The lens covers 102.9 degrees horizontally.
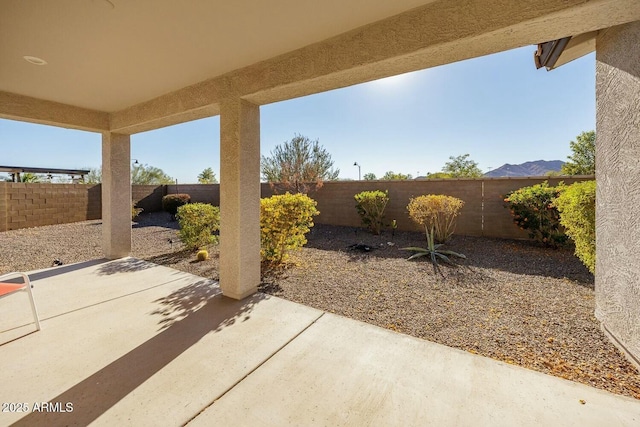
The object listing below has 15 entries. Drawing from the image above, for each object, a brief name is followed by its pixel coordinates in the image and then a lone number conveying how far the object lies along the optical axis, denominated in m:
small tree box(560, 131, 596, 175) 20.34
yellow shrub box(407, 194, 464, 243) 6.53
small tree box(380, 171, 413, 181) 22.68
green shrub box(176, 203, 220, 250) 6.08
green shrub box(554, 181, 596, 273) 3.25
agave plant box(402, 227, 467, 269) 5.34
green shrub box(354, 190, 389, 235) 8.22
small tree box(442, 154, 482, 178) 29.48
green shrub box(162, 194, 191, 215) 12.74
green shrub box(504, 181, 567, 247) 5.70
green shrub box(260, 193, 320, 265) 4.93
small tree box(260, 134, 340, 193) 16.33
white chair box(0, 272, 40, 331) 2.47
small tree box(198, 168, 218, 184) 32.74
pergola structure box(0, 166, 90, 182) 10.46
